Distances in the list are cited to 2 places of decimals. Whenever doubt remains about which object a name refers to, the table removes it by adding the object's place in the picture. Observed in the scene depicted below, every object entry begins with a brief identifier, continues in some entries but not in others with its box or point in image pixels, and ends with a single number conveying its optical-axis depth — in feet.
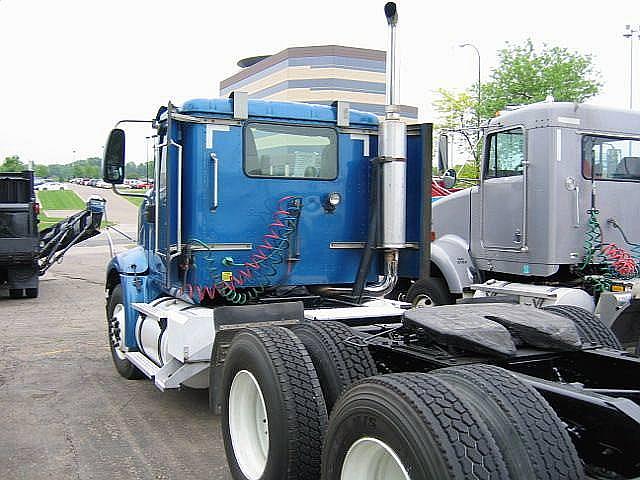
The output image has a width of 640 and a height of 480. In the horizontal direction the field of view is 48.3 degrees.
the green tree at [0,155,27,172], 244.22
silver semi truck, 24.95
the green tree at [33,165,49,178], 355.23
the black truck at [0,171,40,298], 44.62
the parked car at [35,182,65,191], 288.28
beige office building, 191.62
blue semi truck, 8.91
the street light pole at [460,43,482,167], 82.47
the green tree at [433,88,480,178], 97.81
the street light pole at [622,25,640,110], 76.13
